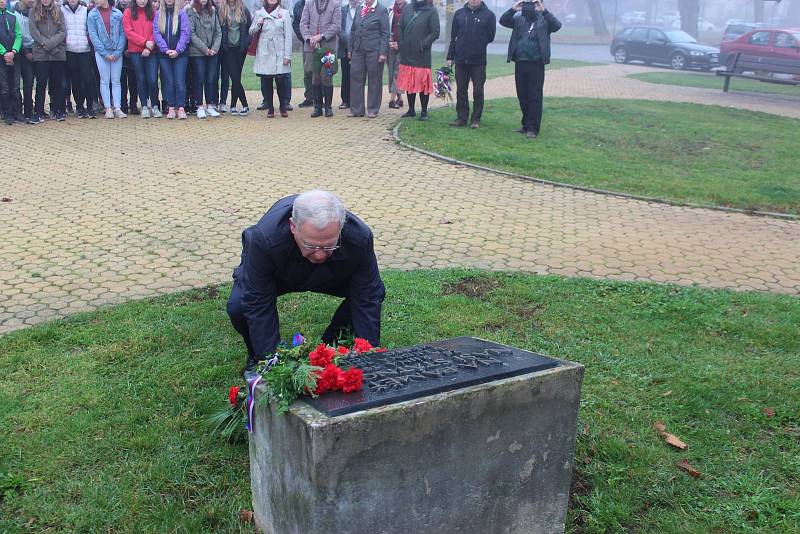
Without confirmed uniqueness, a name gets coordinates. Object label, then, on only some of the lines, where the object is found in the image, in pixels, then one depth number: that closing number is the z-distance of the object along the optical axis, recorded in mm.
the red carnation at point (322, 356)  3086
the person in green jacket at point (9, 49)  11445
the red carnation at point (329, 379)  2953
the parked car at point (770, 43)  22656
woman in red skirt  12930
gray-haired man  3455
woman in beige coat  13133
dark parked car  29991
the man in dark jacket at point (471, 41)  12266
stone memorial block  2793
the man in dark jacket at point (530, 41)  11859
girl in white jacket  12234
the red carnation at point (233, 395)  3844
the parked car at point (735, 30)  30609
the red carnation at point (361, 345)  3533
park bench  21109
